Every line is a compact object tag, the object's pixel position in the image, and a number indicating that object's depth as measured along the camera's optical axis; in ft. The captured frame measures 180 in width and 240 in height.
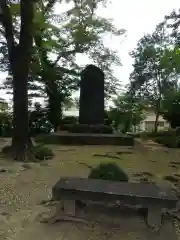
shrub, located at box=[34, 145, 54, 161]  14.55
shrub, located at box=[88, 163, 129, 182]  9.04
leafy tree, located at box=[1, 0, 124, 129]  31.79
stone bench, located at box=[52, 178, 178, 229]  6.75
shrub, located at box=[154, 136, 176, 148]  22.56
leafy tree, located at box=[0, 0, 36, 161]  14.10
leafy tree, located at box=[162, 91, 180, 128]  34.98
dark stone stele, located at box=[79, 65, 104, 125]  25.26
